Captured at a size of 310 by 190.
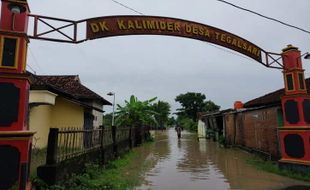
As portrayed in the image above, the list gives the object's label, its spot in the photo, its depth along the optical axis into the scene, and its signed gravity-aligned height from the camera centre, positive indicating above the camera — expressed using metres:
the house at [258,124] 13.52 +0.50
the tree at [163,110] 69.24 +5.90
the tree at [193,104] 79.06 +8.32
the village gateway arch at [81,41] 5.87 +1.77
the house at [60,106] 11.98 +1.52
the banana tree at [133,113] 24.91 +1.92
